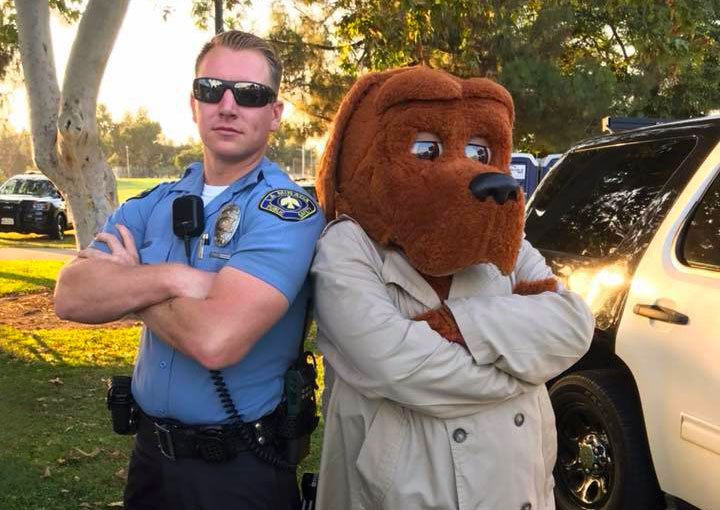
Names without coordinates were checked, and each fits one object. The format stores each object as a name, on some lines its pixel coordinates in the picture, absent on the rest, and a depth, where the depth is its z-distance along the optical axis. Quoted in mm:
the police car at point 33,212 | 18766
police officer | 1751
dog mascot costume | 1659
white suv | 2311
